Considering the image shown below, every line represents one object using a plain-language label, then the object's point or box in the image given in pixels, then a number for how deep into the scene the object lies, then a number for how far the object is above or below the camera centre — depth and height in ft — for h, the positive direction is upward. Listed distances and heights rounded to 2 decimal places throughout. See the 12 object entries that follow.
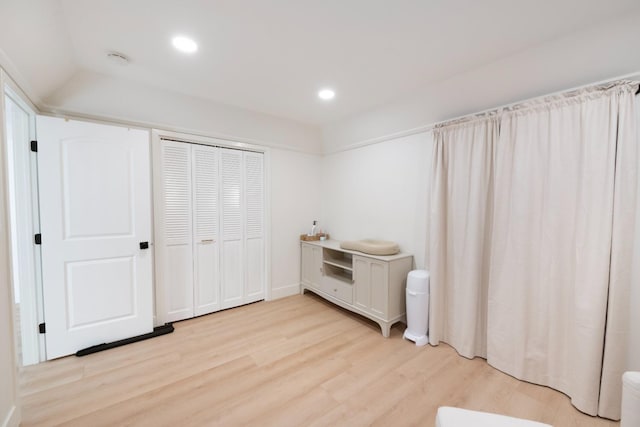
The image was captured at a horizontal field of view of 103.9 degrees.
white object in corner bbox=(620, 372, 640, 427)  3.29 -2.61
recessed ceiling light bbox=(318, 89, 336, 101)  8.89 +3.97
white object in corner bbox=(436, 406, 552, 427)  3.44 -3.05
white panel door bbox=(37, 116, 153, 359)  7.20 -0.96
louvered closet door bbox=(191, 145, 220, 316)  9.92 -1.11
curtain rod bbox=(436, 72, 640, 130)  5.26 +2.73
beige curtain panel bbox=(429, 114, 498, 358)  7.36 -0.87
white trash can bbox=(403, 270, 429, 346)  8.34 -3.44
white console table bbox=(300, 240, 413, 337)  8.69 -3.11
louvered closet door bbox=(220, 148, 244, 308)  10.60 -1.10
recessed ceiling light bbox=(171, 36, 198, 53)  6.13 +3.98
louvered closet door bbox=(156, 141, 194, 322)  9.24 -1.19
